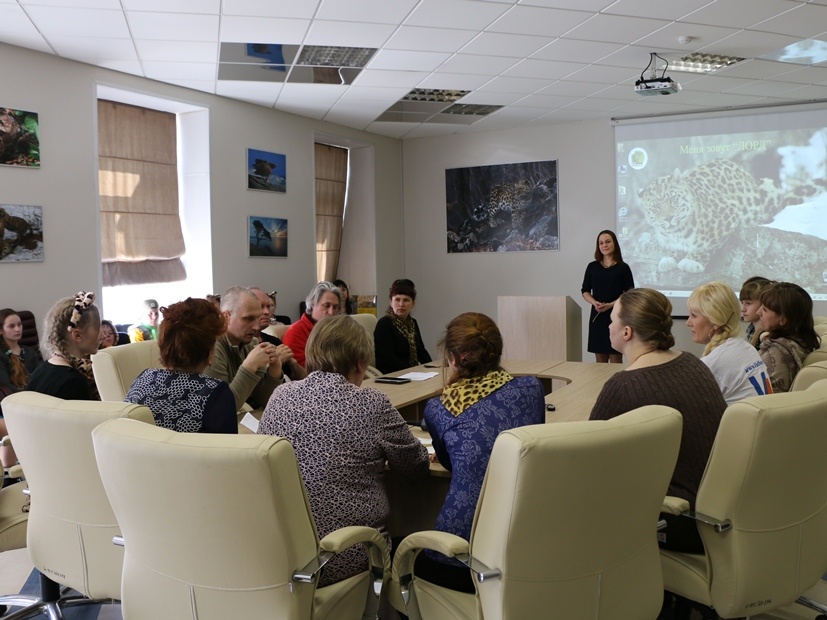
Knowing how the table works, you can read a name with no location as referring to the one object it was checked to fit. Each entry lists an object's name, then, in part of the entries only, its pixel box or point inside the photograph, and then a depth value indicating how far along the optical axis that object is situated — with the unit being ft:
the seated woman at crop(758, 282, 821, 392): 12.44
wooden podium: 23.56
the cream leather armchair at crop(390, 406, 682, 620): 5.64
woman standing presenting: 25.26
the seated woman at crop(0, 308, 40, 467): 15.71
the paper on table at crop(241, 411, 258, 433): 10.48
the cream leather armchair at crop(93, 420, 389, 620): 5.73
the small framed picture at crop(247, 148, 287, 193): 27.35
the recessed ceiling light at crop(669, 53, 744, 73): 21.97
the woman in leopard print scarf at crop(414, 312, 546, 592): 7.29
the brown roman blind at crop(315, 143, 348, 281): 33.32
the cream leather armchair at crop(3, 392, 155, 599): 7.39
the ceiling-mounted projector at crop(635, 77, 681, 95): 20.83
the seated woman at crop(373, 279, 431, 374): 17.54
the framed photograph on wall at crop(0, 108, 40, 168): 19.27
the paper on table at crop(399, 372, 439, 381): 15.31
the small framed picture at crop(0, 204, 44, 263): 19.35
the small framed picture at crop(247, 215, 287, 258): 27.41
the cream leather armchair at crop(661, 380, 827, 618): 6.97
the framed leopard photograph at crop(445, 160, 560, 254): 32.42
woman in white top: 10.28
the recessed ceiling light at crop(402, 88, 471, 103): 25.90
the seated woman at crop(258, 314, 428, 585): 7.45
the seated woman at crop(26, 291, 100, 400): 10.28
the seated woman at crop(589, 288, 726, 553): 7.99
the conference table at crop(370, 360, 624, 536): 10.02
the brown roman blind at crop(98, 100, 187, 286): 24.00
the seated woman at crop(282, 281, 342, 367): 15.34
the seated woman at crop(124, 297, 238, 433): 8.25
